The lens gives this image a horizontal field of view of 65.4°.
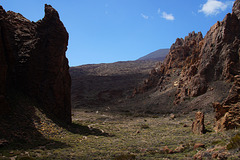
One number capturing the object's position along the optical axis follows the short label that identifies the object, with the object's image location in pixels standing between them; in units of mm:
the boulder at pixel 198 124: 17645
